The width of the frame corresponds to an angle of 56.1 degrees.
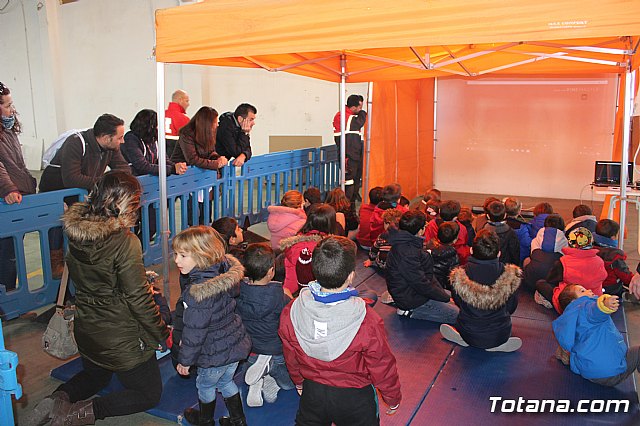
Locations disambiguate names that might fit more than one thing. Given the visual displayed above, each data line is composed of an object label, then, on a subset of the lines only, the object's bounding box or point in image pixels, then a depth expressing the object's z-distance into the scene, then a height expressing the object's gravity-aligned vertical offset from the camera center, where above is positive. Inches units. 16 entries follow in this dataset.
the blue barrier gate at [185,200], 200.2 -33.2
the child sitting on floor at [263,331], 147.1 -52.3
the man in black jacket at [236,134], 297.7 -6.2
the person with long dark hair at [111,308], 126.2 -39.6
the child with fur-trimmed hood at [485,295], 169.5 -50.4
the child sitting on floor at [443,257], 223.0 -51.5
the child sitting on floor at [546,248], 218.1 -48.6
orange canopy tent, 135.0 +23.0
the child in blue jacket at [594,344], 152.9 -58.7
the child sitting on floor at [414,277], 193.6 -51.5
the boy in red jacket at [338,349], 108.1 -41.2
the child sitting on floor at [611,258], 210.4 -49.4
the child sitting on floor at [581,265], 192.1 -48.3
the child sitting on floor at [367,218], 280.1 -46.3
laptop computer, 304.2 -29.9
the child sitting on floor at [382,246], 221.6 -52.5
